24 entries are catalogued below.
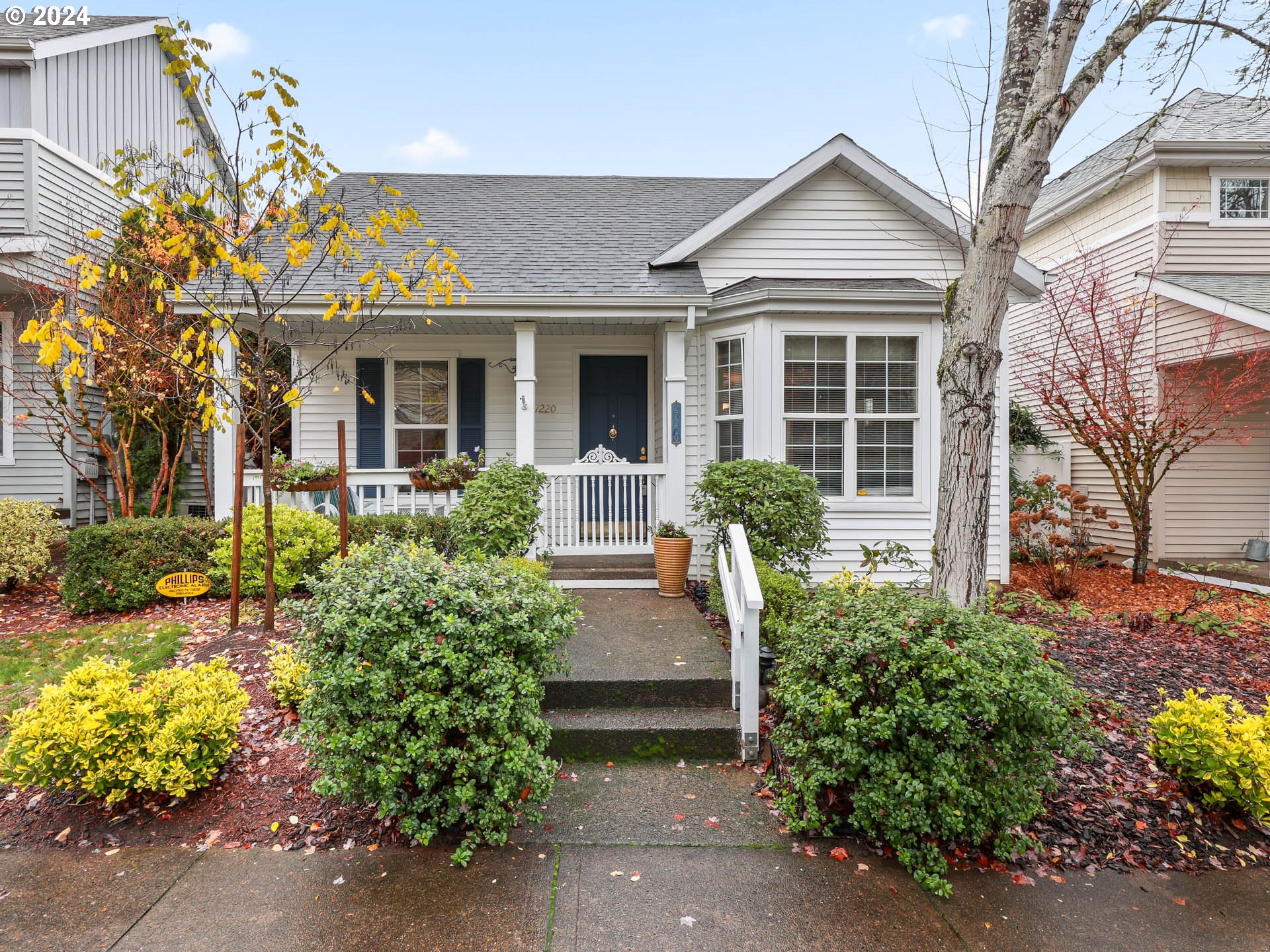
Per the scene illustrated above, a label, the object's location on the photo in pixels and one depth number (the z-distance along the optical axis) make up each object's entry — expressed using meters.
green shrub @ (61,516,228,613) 6.15
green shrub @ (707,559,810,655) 4.56
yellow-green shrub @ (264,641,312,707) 3.82
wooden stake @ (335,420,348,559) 5.64
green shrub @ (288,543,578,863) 2.72
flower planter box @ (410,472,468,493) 7.18
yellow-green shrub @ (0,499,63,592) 6.79
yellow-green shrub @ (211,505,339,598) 5.91
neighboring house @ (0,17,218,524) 8.30
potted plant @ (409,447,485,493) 7.11
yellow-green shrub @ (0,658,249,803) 2.95
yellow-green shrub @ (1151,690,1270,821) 2.94
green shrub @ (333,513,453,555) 6.70
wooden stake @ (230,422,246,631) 5.10
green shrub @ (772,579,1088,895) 2.66
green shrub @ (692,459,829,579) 5.84
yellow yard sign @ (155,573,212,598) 6.05
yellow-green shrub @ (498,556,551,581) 3.99
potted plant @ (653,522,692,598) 6.37
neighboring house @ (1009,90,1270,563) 9.25
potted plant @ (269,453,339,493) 6.63
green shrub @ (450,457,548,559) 5.88
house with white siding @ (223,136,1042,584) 7.05
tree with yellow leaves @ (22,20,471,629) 4.00
